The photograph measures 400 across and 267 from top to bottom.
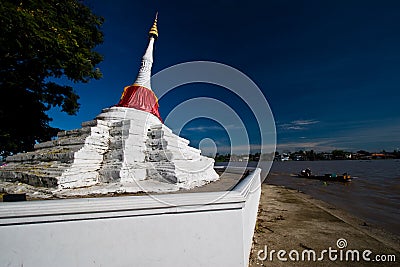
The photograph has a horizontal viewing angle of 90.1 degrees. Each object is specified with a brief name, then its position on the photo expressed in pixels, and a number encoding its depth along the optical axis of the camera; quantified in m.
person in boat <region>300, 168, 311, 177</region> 29.82
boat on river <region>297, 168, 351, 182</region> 22.84
